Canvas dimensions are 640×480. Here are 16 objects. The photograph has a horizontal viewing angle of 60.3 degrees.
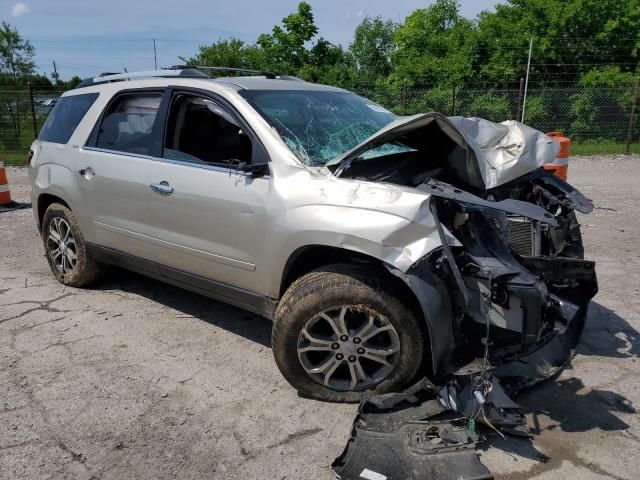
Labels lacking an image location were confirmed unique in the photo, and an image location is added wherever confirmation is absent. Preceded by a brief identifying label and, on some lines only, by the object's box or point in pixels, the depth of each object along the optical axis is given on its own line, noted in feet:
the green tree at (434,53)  74.02
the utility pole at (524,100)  47.20
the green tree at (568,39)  69.82
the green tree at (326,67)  68.57
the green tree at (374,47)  103.92
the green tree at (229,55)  87.68
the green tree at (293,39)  78.79
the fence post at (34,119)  48.24
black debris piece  8.41
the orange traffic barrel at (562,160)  21.22
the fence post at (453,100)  51.65
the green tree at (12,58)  73.56
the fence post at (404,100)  47.93
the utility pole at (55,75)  119.80
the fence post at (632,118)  48.87
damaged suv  9.34
